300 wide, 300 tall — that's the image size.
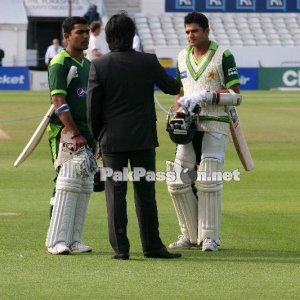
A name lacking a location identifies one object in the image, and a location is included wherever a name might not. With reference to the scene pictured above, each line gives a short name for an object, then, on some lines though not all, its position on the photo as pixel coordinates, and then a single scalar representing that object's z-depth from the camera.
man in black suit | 18.41
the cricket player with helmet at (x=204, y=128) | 19.81
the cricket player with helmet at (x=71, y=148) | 19.12
